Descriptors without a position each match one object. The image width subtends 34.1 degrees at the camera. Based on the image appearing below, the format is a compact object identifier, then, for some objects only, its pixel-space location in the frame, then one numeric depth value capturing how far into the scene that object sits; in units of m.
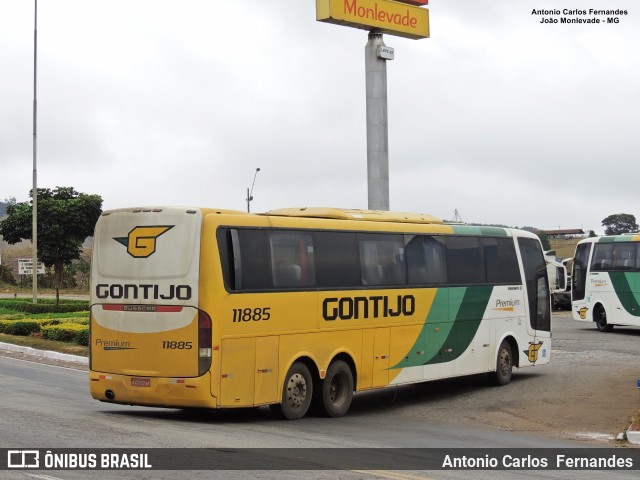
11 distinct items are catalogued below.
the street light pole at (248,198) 48.93
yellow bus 14.45
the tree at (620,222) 124.44
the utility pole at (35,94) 43.94
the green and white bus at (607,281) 34.31
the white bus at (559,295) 46.72
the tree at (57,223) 70.19
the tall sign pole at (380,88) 36.12
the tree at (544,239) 77.60
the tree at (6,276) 79.25
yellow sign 34.06
